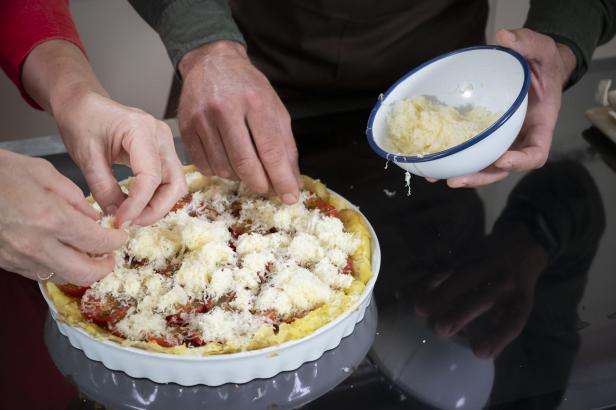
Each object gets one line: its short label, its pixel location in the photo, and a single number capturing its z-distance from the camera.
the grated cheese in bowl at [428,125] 1.08
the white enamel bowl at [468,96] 1.02
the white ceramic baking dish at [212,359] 0.90
